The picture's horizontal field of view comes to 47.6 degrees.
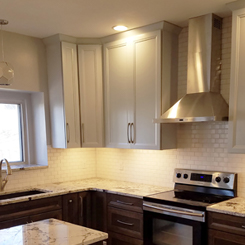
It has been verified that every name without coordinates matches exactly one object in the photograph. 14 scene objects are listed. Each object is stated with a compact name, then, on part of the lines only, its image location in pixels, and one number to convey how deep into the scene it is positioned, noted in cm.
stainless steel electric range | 239
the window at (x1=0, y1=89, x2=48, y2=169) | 345
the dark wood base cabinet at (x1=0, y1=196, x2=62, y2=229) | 262
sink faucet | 306
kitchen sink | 307
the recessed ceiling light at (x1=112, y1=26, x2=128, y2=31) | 307
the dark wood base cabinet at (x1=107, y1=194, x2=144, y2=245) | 284
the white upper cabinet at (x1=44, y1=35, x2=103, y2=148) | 339
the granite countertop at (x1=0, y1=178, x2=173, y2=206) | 286
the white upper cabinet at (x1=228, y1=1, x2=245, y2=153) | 244
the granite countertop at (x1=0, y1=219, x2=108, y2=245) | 156
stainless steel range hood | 267
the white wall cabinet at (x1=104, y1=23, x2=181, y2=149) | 300
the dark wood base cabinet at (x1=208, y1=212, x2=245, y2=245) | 216
